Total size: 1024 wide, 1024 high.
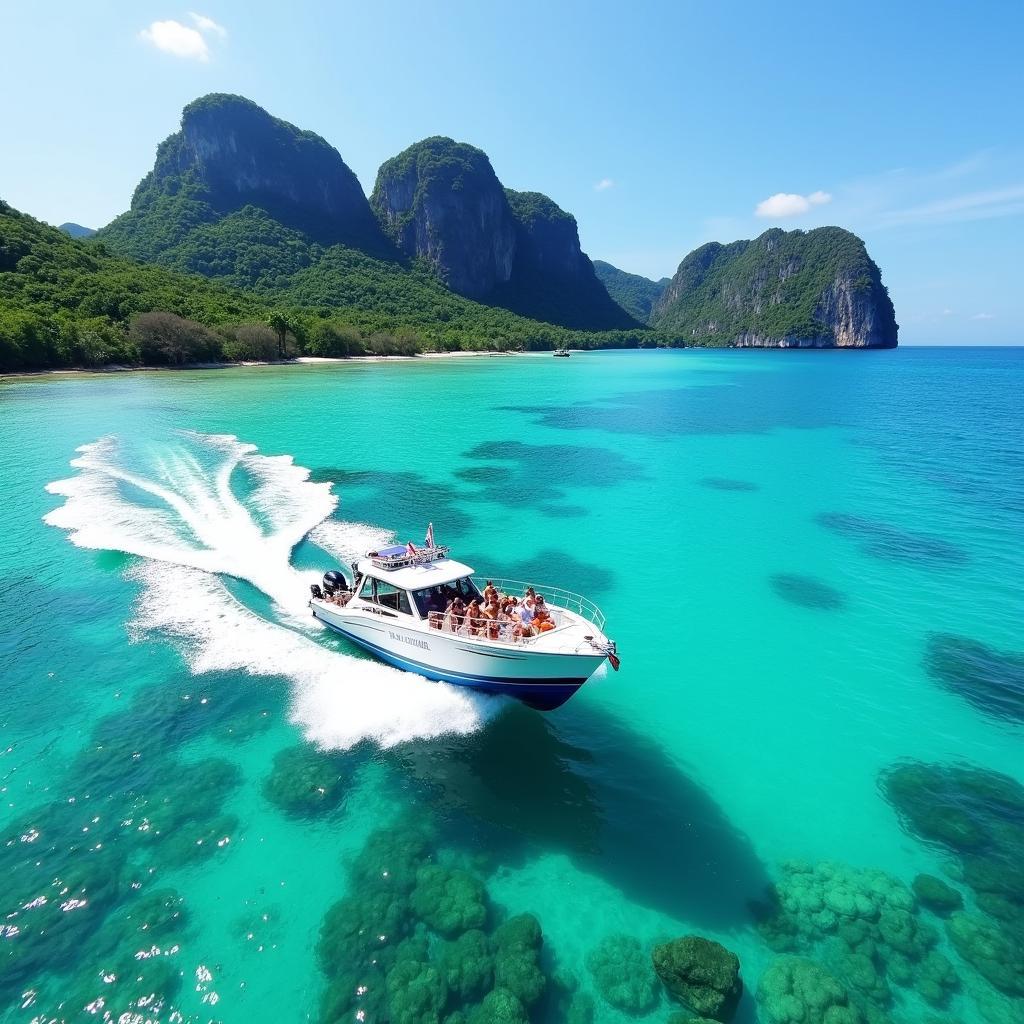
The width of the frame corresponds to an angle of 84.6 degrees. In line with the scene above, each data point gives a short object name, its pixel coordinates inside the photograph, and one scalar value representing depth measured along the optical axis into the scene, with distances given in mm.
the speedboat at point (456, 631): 13016
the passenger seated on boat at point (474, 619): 13741
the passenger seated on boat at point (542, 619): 13812
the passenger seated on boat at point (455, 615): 14115
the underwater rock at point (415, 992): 8289
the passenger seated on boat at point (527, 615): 13562
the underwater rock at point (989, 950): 9070
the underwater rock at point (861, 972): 8930
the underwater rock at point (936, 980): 8891
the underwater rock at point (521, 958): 8625
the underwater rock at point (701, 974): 8539
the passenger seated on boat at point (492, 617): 13682
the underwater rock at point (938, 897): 10203
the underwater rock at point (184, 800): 11086
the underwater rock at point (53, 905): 8789
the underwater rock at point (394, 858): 10227
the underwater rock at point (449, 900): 9547
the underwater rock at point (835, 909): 9703
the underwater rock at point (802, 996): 8477
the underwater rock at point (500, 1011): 8242
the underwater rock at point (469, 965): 8695
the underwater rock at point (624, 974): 8727
